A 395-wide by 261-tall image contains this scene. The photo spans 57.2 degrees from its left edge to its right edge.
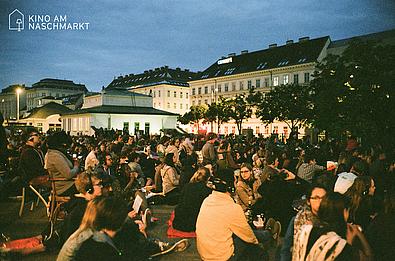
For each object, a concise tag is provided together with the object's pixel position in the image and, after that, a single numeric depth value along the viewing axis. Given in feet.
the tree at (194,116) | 211.00
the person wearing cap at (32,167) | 25.24
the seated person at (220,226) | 14.84
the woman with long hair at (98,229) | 10.30
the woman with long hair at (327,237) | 9.23
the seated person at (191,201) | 22.26
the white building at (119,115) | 155.63
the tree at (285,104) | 134.10
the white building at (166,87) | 315.58
